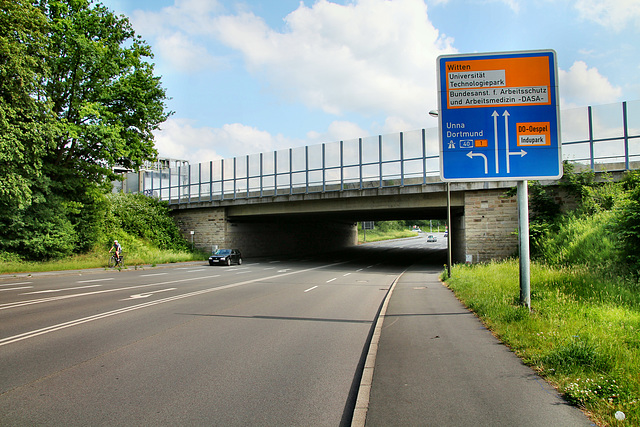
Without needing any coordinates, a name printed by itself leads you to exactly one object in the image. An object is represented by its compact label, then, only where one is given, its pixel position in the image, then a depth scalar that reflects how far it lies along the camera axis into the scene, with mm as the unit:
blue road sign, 7871
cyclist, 24561
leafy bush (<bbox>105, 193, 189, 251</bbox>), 34094
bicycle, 24672
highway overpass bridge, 22781
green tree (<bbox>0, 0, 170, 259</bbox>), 18828
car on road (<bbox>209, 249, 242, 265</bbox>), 29406
